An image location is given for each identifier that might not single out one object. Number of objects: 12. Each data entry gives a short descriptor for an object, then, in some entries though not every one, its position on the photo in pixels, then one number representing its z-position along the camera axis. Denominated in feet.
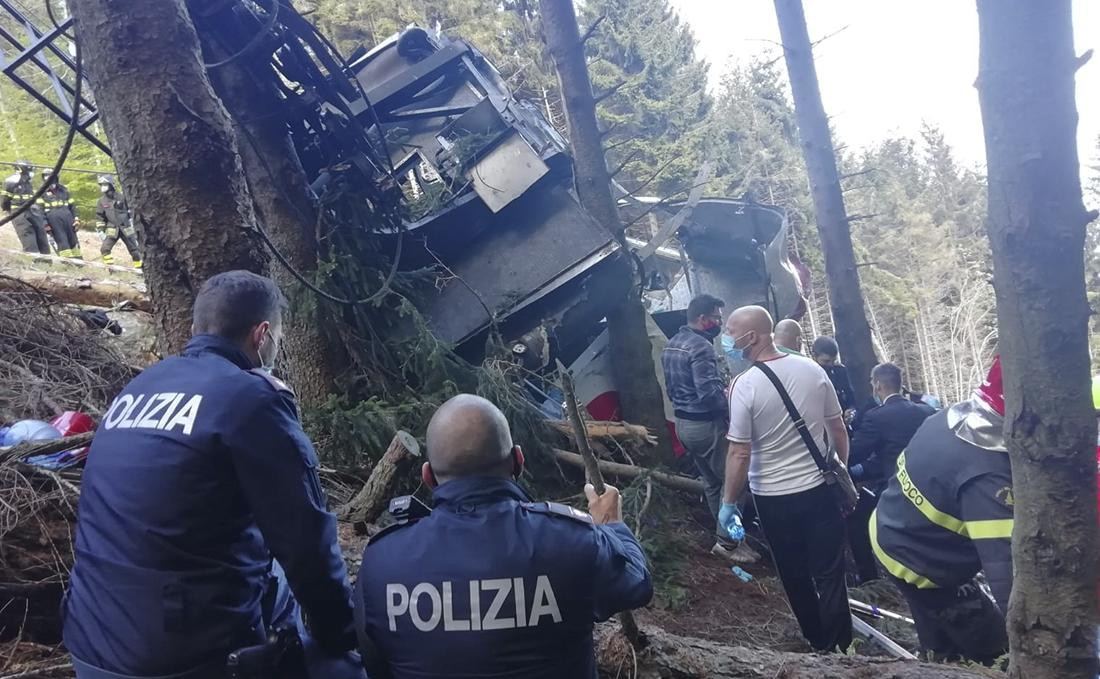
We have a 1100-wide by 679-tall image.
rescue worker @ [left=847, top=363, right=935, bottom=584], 15.14
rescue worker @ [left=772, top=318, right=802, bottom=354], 19.03
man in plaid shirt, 18.01
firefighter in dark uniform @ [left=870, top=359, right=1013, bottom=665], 8.02
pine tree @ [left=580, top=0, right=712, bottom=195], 82.02
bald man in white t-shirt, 12.39
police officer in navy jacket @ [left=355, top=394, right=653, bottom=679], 5.63
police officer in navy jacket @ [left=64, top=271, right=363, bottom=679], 5.98
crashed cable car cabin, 21.59
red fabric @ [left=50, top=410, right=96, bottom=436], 13.12
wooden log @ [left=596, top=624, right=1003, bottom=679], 8.11
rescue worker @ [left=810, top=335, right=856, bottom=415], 20.17
